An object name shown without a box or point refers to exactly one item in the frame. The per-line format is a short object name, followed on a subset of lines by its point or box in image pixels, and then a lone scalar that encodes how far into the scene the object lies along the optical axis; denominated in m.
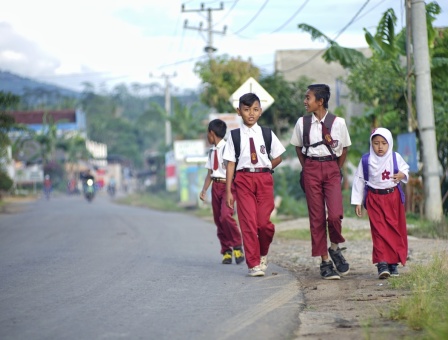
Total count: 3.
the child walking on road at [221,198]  11.26
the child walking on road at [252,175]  9.45
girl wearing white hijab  9.09
